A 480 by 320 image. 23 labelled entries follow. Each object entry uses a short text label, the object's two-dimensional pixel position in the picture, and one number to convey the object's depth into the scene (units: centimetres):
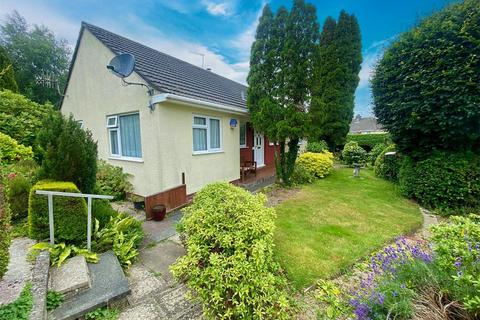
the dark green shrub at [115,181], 670
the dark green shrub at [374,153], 1366
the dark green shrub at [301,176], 864
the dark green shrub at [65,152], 382
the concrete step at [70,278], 244
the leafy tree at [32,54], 1847
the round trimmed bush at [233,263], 213
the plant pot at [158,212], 507
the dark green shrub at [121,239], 335
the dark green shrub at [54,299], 225
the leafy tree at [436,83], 473
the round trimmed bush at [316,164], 988
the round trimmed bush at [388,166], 867
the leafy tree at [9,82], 1130
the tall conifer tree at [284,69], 678
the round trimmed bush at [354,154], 1366
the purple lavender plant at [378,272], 201
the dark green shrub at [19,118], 735
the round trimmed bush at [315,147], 1392
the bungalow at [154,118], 594
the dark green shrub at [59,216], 319
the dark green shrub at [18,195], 420
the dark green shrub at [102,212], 392
